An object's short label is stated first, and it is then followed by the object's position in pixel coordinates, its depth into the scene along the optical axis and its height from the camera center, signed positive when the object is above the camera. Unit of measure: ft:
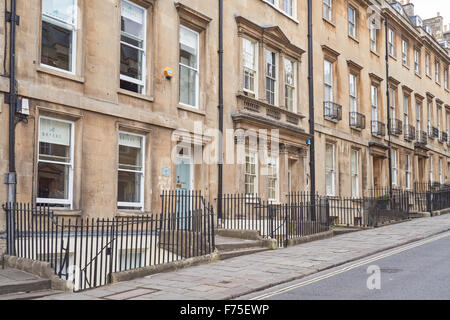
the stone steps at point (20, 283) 24.80 -4.55
